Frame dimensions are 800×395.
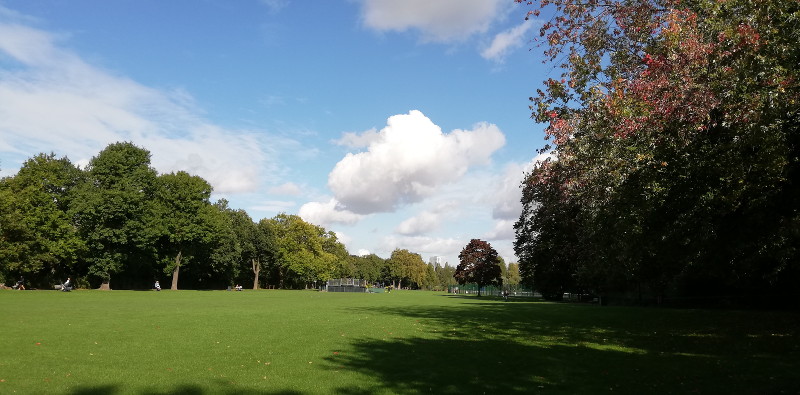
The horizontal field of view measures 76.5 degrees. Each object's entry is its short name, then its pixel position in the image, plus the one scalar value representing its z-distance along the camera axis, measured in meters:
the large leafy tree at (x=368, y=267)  159.00
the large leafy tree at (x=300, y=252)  100.57
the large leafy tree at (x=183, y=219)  67.12
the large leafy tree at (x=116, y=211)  58.59
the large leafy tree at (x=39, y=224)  50.97
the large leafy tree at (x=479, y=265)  82.69
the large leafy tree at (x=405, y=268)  170.12
